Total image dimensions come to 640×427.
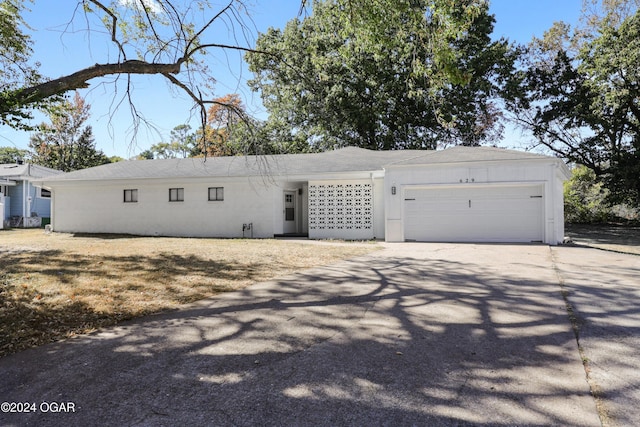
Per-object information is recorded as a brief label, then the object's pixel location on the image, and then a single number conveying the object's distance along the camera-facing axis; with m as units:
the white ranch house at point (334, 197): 12.30
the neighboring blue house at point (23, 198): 22.64
